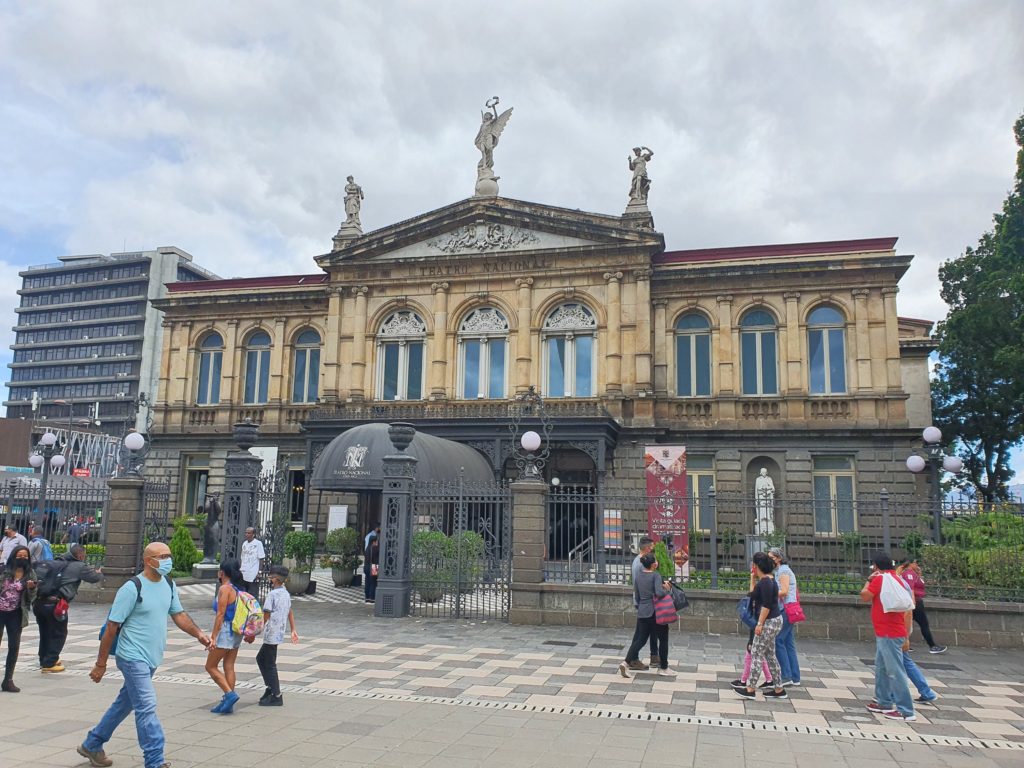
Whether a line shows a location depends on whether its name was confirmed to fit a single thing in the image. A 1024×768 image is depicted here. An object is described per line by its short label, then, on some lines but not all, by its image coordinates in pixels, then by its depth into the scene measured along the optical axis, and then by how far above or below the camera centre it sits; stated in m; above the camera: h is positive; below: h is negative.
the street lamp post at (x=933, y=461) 18.86 +1.36
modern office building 91.38 +20.01
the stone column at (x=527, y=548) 15.43 -0.76
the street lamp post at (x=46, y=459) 21.09 +1.21
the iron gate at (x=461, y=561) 16.36 -1.12
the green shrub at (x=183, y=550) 22.66 -1.34
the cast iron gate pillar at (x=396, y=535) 16.12 -0.58
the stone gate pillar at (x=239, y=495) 17.38 +0.20
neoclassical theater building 26.70 +5.76
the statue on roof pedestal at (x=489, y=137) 30.59 +14.40
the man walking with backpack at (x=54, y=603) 10.27 -1.34
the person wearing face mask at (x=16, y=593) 9.61 -1.13
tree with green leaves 27.59 +6.58
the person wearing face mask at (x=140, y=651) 6.35 -1.25
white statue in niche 25.81 +0.92
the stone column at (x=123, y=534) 17.89 -0.74
